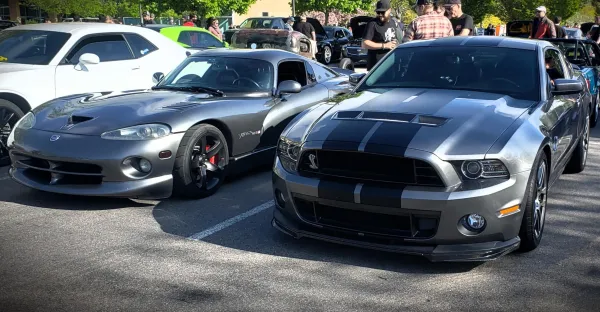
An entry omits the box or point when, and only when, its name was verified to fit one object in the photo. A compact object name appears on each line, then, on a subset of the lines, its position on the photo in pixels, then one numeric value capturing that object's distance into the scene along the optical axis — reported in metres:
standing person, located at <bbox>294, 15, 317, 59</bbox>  19.17
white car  7.88
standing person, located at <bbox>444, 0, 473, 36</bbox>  10.72
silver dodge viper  5.75
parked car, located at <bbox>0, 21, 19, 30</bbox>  17.48
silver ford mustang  4.30
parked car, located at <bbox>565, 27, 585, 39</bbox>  19.53
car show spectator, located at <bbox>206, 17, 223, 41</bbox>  19.45
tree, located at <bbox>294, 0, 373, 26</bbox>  43.24
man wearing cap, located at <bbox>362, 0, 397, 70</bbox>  10.12
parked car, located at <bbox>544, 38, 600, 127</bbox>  10.58
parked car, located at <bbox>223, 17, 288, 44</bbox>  26.69
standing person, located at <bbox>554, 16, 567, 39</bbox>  14.16
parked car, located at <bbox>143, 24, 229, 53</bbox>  14.14
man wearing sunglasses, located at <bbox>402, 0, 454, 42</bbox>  9.64
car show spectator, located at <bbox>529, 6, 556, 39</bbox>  13.29
